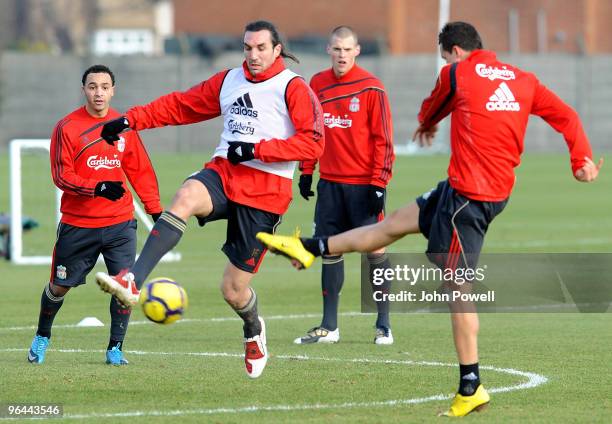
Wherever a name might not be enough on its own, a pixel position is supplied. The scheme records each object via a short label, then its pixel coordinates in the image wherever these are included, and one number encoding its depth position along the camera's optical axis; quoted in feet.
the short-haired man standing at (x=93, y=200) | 70.03
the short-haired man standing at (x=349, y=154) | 80.53
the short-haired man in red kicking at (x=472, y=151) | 55.77
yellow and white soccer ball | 57.98
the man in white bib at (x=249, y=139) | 61.11
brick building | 413.59
